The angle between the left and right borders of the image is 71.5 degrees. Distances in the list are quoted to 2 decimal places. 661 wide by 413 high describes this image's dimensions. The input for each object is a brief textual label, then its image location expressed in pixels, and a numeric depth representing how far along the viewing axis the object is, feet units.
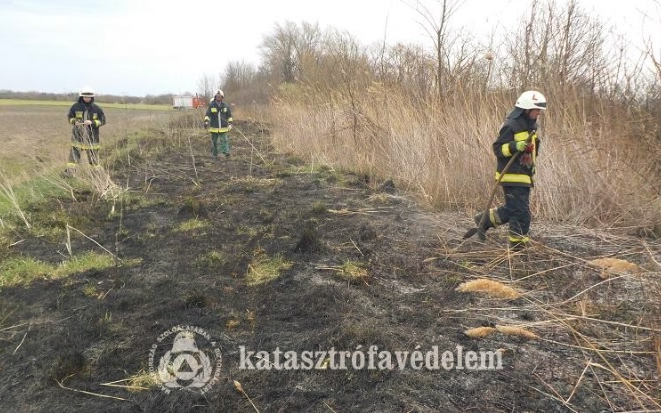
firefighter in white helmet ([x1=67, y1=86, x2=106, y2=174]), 27.25
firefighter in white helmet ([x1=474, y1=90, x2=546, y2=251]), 13.15
